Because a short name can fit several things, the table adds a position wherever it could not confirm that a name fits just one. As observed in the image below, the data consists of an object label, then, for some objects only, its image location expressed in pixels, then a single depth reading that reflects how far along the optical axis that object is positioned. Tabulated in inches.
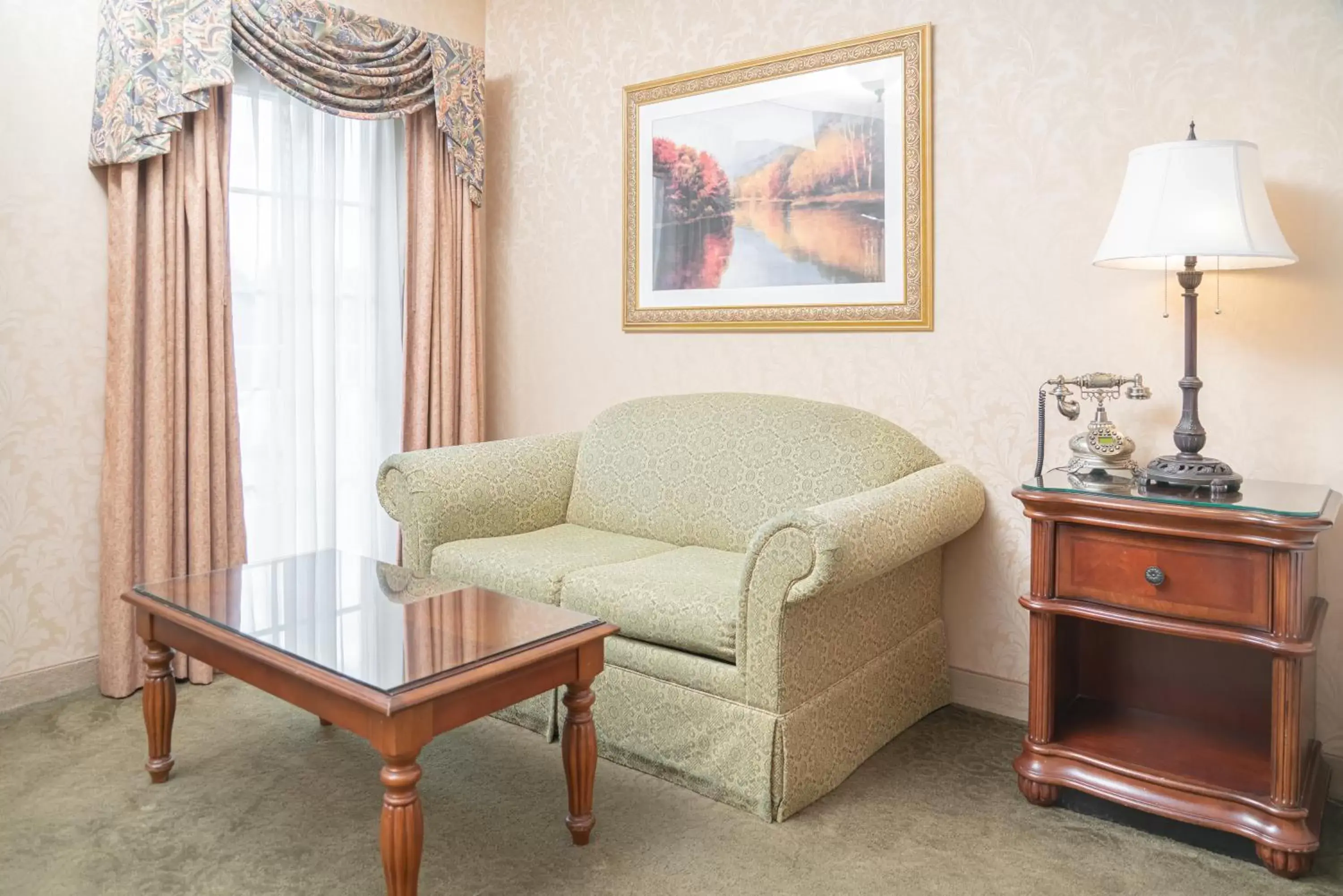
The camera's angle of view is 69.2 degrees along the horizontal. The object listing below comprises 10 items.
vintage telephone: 102.7
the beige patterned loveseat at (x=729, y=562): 94.7
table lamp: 88.2
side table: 83.8
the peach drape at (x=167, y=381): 126.1
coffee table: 72.7
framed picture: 124.7
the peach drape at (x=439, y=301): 159.2
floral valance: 122.9
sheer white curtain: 142.3
